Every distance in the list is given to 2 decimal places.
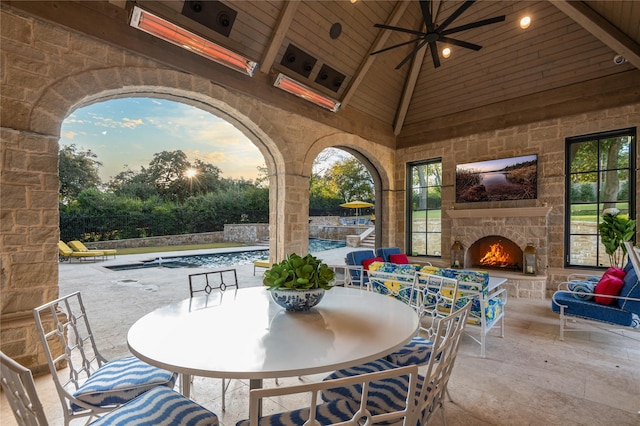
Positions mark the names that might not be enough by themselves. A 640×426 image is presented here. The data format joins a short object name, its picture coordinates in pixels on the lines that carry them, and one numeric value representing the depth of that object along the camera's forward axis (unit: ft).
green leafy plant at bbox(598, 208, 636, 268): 13.06
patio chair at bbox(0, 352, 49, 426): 2.80
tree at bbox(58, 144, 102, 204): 39.32
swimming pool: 28.30
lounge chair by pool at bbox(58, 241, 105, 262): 28.35
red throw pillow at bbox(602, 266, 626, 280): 10.69
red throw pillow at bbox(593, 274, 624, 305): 10.19
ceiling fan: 10.07
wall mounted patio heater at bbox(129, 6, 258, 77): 9.89
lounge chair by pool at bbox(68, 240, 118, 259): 30.55
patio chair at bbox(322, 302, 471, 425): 3.89
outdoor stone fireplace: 16.51
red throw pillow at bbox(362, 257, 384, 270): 15.88
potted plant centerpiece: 5.16
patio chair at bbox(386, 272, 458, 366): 6.10
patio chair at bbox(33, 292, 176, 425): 4.61
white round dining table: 3.51
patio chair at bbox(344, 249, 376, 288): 15.73
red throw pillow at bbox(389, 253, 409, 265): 17.79
